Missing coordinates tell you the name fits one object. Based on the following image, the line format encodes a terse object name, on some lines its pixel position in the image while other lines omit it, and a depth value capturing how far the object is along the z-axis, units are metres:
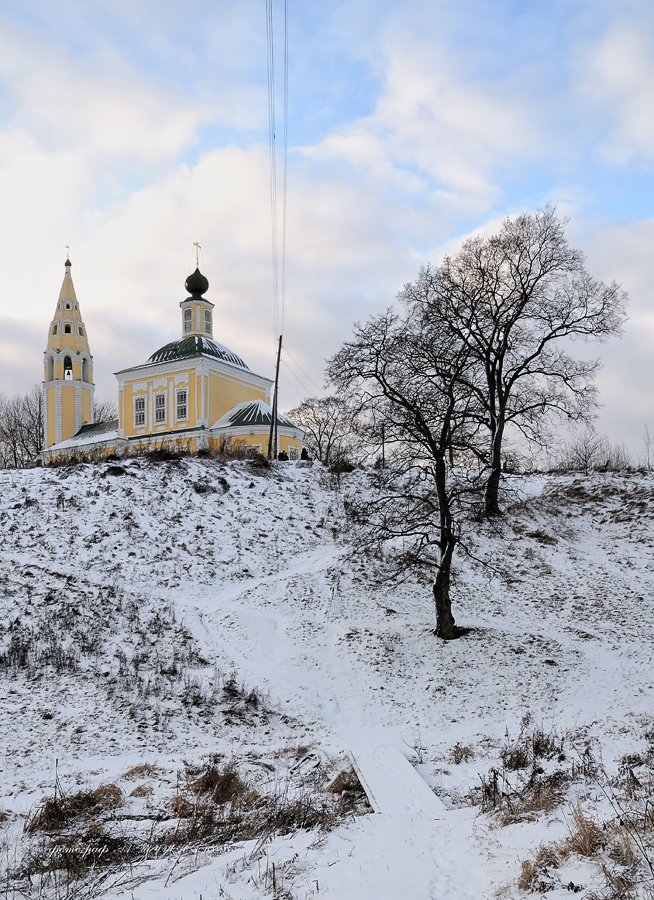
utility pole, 32.19
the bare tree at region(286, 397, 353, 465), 54.03
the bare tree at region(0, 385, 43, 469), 58.25
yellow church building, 41.09
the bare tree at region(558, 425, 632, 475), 26.27
